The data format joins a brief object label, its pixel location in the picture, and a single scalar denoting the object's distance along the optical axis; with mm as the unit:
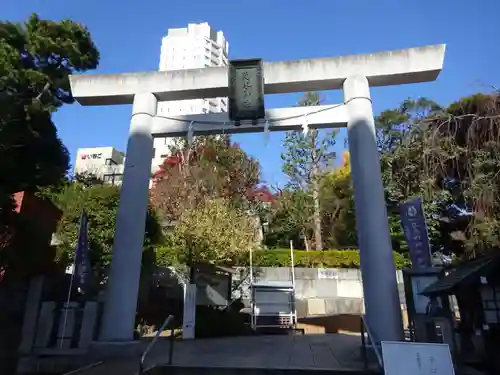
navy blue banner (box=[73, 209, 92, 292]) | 7906
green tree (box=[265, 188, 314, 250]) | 22094
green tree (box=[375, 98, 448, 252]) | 12145
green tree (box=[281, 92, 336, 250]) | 23250
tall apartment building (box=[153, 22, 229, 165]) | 71106
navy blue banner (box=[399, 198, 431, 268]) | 7871
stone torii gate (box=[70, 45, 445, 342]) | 7262
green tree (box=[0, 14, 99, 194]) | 8242
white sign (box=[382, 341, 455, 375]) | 3770
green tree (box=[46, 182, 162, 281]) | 11742
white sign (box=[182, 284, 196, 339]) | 11000
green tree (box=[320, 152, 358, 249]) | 20891
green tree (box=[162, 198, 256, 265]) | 13672
